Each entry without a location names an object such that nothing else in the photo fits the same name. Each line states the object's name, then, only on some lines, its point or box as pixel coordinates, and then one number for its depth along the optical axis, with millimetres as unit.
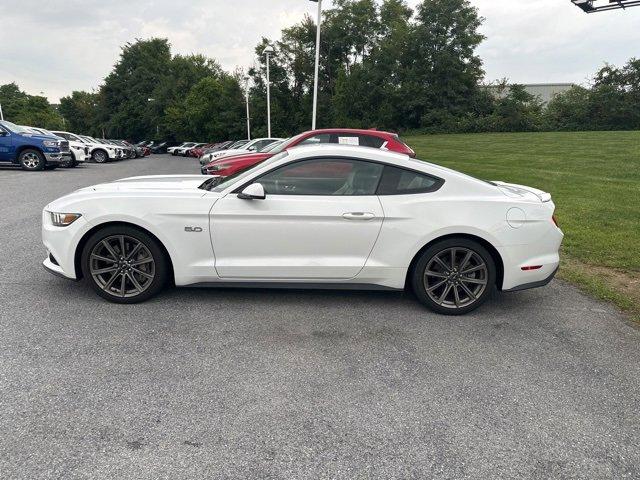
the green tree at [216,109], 54156
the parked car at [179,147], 45406
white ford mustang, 3945
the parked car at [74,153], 17172
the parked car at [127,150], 30766
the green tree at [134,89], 71812
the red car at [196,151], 40138
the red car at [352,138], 10162
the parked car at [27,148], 15406
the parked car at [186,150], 44031
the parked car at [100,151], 25562
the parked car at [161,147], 51531
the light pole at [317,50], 17734
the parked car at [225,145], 29672
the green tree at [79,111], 89062
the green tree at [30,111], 92688
